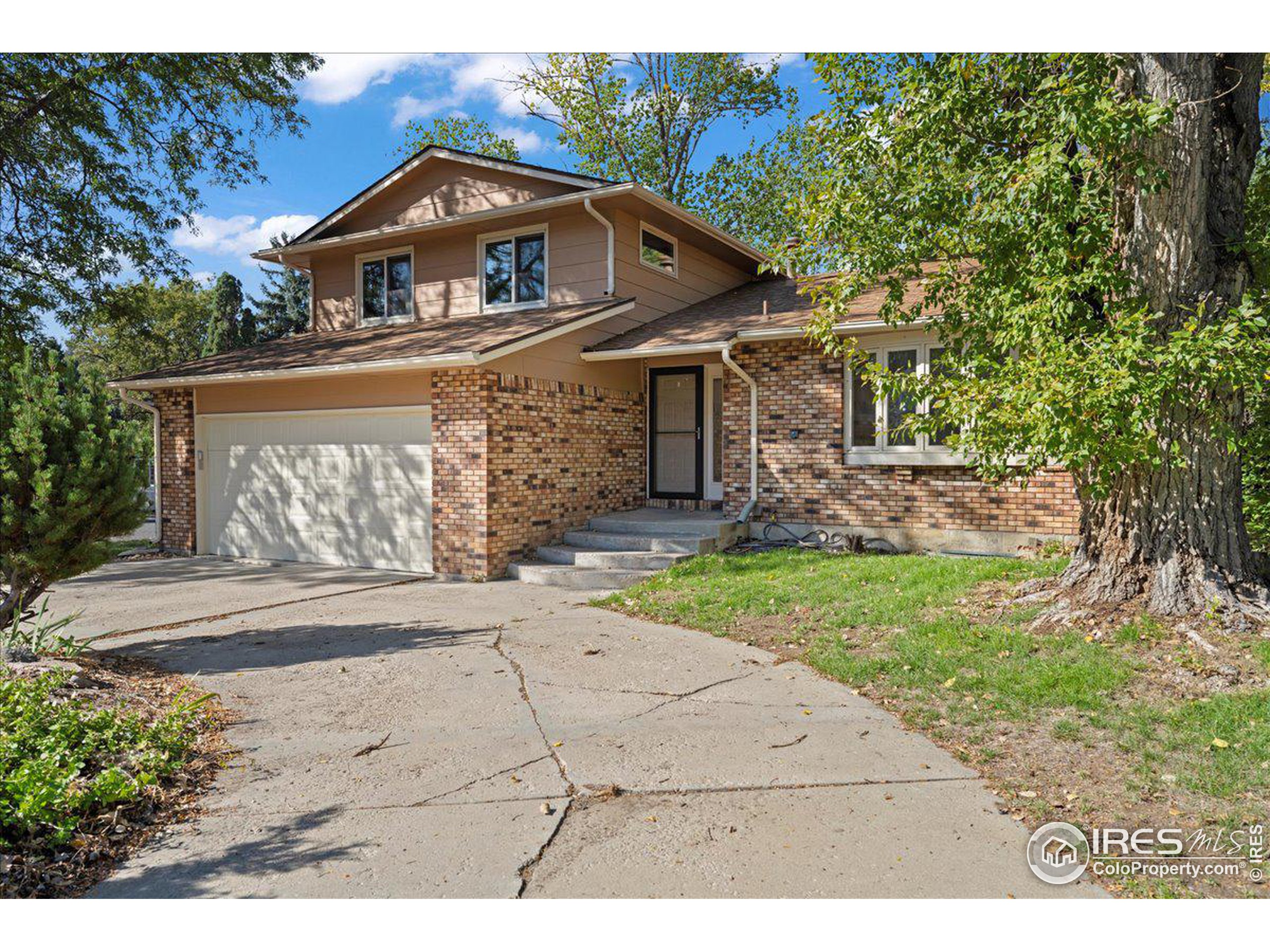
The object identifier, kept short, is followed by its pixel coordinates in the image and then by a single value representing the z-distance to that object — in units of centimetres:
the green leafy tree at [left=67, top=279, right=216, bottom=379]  2877
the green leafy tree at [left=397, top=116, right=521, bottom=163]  2445
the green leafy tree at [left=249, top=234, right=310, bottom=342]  3656
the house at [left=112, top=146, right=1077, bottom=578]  1001
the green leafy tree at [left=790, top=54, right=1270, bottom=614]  473
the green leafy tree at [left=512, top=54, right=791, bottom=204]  2322
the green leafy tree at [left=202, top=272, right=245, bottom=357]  2981
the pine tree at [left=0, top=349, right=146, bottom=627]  543
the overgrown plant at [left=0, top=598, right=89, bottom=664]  520
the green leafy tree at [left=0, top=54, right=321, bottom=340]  1273
